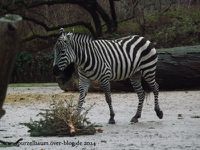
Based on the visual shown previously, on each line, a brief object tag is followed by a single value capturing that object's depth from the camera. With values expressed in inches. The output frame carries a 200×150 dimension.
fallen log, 1390.3
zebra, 860.0
